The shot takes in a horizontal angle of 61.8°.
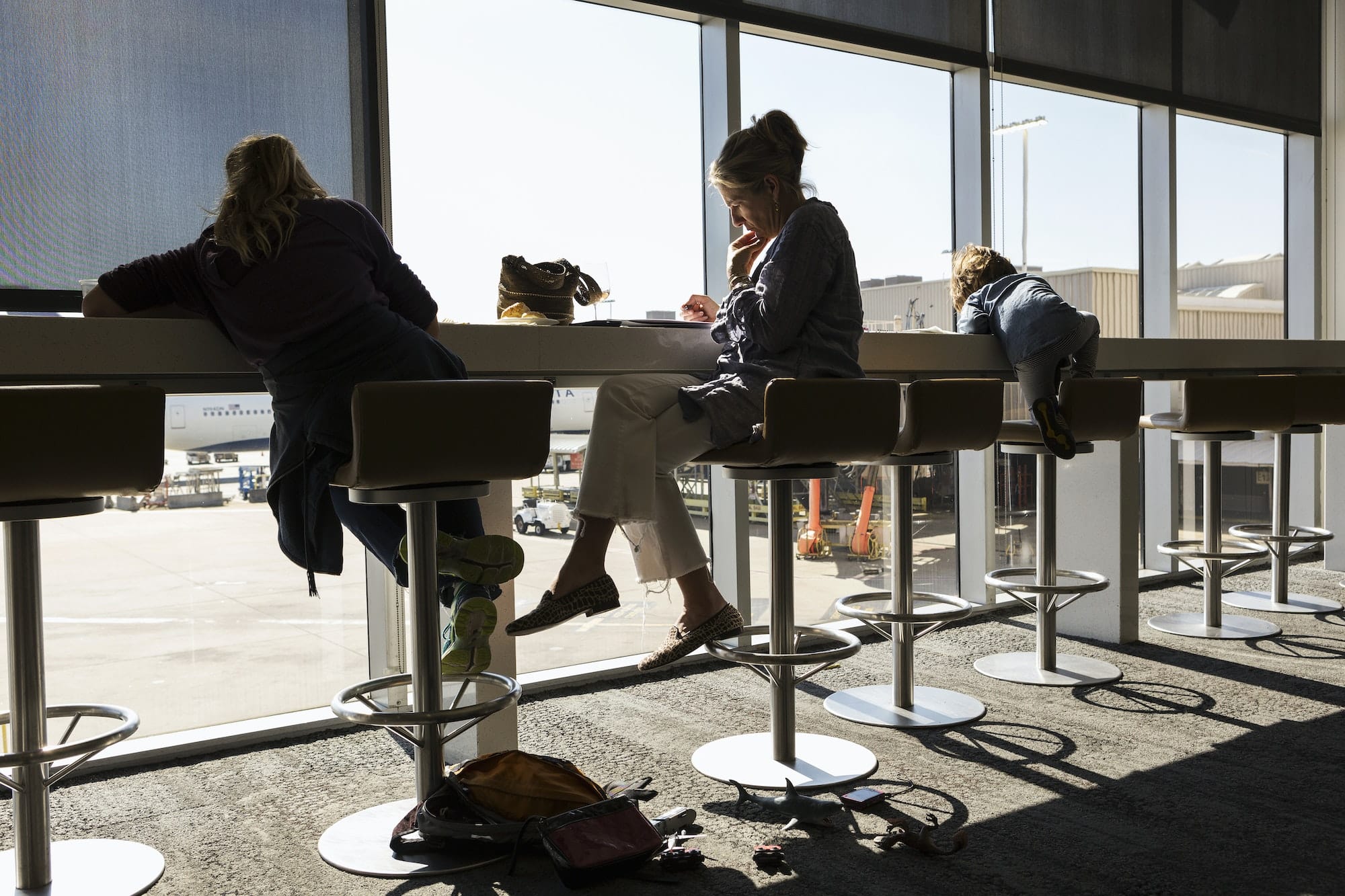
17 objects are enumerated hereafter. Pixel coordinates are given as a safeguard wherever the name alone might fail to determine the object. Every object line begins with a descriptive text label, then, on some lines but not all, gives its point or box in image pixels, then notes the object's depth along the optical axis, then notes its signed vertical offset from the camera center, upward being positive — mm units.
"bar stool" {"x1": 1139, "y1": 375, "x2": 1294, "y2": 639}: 3695 -73
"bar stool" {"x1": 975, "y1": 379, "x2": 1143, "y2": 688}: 3236 -359
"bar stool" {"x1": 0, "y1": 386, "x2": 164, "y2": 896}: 1695 -191
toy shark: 2270 -810
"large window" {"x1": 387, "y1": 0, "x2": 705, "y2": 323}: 3387 +880
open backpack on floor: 2012 -747
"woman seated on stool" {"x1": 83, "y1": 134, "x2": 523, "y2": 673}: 2084 +184
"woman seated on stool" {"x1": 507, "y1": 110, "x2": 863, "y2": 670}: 2324 +51
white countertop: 1923 +141
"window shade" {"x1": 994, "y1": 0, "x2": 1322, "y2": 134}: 4695 +1626
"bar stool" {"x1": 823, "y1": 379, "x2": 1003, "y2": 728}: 2779 -413
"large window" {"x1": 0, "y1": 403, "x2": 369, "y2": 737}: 2848 -482
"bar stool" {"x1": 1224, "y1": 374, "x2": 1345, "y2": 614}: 4051 -453
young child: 3131 +222
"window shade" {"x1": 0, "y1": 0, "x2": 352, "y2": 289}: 2766 +819
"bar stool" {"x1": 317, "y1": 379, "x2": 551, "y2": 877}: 1843 -99
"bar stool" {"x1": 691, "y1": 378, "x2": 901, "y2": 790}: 2297 -258
